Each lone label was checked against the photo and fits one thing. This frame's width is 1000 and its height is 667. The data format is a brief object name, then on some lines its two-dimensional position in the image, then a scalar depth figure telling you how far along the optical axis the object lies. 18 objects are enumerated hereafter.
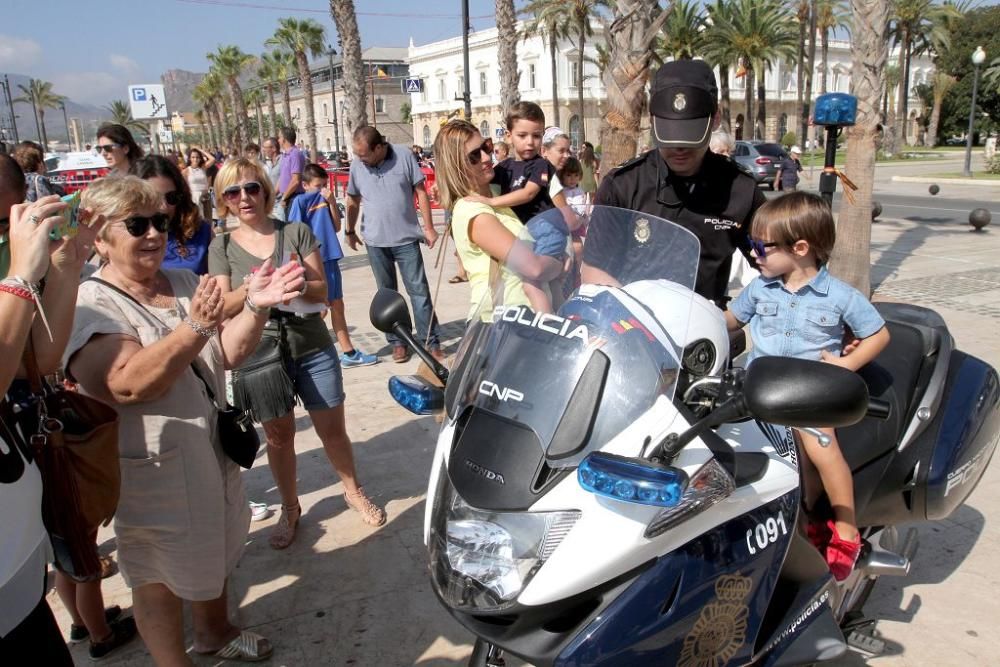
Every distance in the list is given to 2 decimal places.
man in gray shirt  6.41
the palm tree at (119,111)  96.75
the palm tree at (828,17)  45.69
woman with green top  3.42
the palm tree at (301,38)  46.69
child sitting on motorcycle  2.34
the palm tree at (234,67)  60.31
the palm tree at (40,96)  74.00
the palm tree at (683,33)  42.88
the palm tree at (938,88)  48.94
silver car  22.94
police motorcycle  1.42
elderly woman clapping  2.22
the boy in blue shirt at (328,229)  6.25
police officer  2.62
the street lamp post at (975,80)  22.33
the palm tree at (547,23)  45.12
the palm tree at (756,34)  43.16
